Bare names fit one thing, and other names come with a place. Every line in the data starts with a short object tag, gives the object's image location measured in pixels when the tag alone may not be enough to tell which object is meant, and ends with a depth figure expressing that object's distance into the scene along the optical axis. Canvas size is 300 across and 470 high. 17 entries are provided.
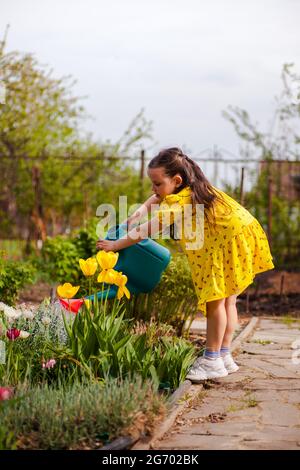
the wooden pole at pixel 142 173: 10.56
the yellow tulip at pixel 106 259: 4.23
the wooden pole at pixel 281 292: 8.88
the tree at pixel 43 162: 12.51
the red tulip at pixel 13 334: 3.79
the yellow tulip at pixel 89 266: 4.23
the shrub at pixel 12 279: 6.32
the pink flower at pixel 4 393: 3.08
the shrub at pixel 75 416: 3.15
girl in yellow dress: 4.53
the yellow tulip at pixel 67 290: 4.21
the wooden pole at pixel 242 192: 8.30
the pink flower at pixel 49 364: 3.71
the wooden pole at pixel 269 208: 9.64
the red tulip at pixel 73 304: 4.76
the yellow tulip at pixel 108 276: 4.30
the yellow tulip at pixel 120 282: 4.37
